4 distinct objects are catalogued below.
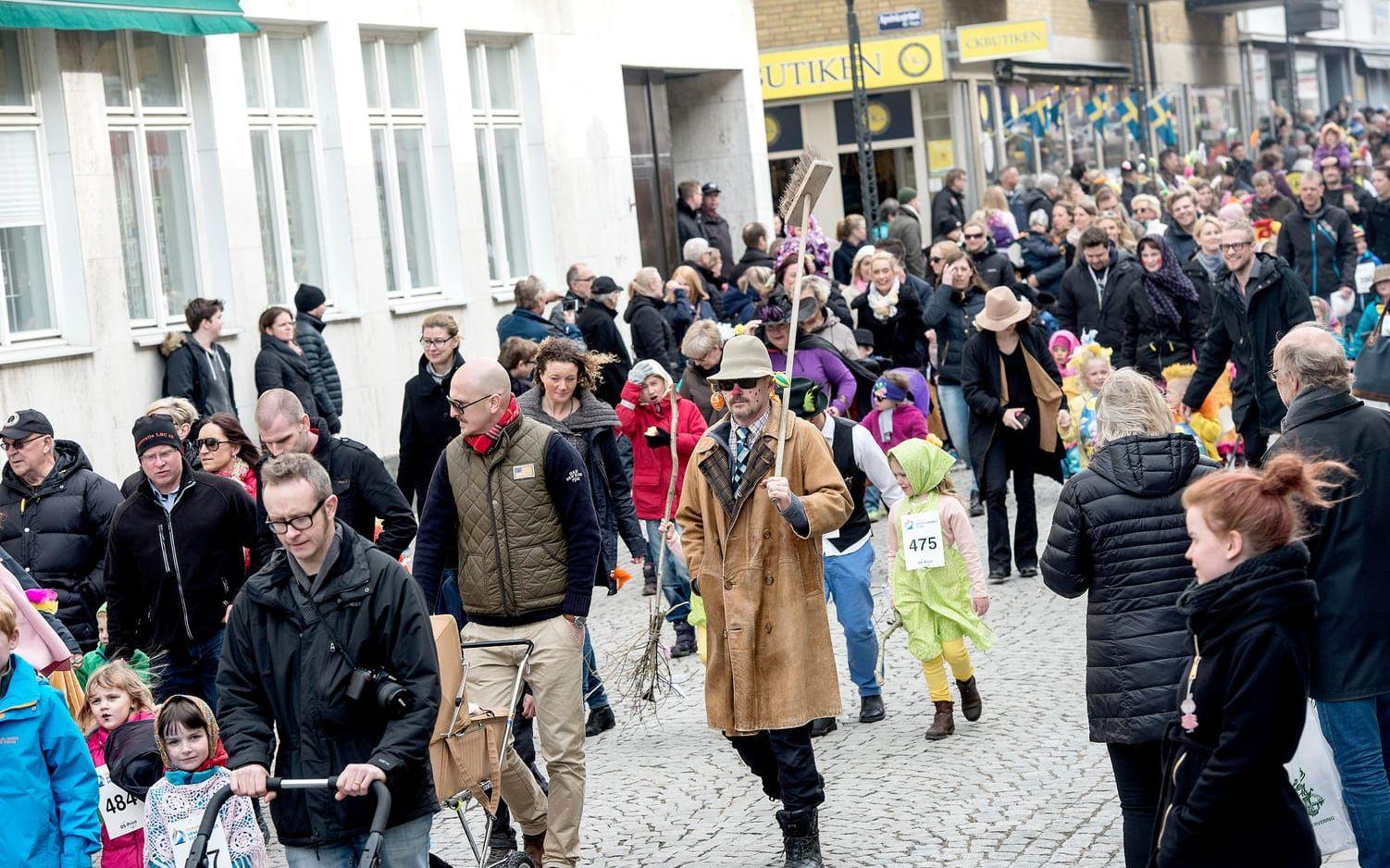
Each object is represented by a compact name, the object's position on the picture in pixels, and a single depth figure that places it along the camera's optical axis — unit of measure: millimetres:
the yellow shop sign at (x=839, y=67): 33812
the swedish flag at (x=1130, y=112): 38969
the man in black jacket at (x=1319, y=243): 18000
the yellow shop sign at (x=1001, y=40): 33656
